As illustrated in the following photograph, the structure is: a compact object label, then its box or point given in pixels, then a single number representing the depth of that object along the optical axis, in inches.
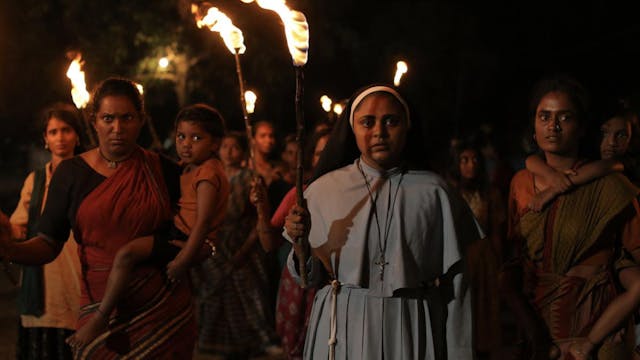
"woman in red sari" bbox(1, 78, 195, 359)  184.4
